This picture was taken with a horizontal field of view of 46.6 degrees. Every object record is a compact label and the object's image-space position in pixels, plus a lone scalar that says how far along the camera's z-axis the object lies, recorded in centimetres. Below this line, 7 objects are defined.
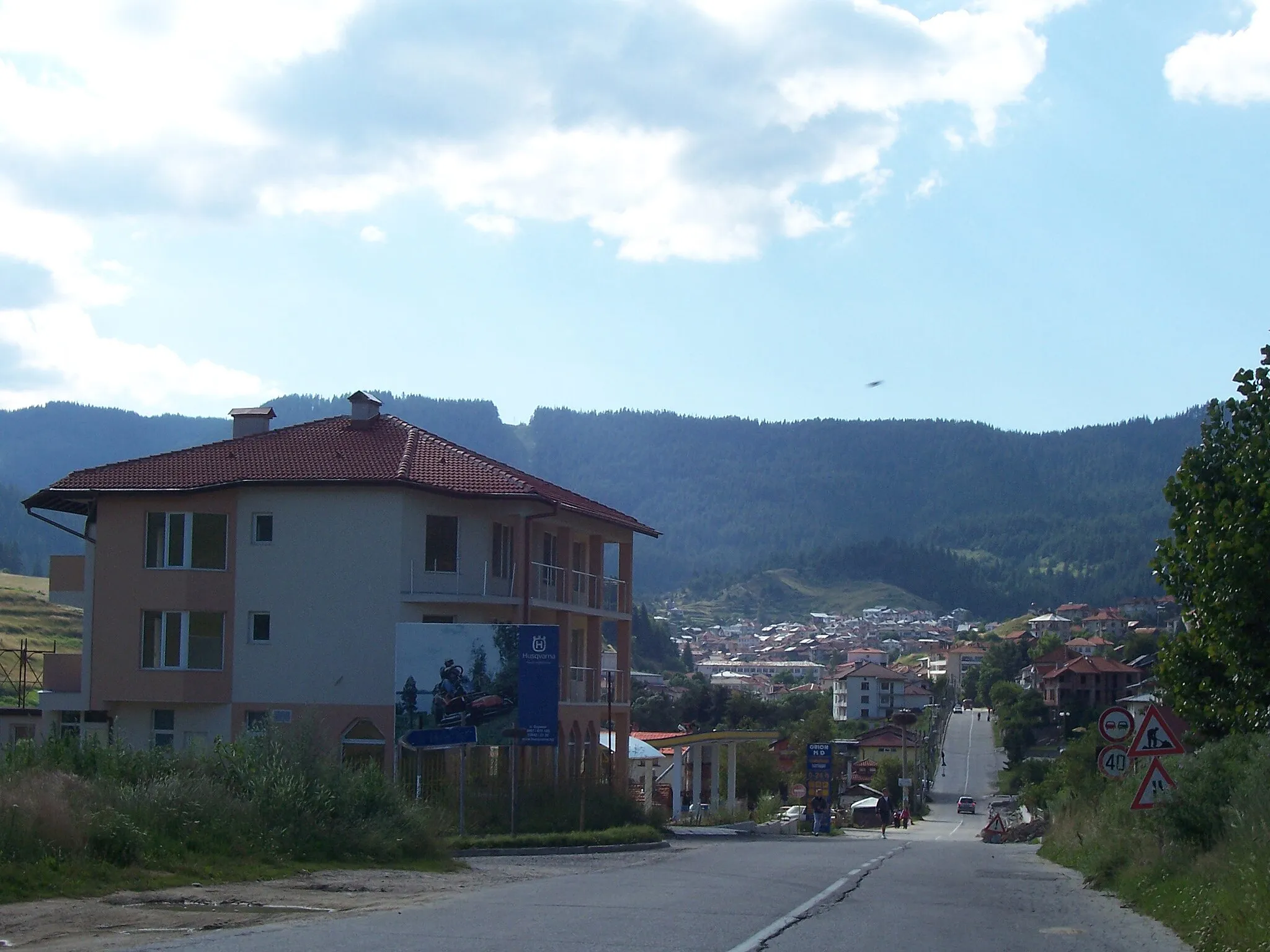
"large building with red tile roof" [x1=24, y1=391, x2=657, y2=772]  3753
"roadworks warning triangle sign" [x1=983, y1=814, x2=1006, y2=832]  5214
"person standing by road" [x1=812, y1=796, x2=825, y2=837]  5516
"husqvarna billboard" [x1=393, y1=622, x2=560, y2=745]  3155
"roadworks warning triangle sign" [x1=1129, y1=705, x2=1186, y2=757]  1972
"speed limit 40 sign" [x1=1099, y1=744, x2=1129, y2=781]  2384
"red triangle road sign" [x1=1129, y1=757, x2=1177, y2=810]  1966
